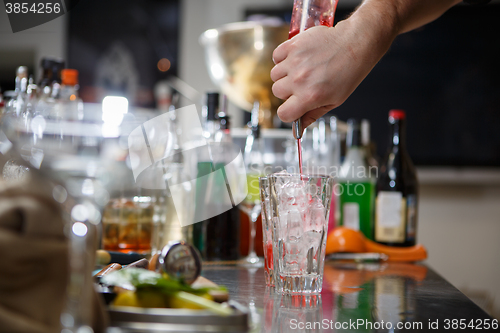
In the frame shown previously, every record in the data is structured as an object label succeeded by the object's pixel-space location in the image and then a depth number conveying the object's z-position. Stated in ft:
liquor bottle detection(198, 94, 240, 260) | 3.00
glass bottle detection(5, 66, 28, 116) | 2.69
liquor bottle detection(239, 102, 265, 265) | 3.26
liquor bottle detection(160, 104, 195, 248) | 2.99
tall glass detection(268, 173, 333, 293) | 1.95
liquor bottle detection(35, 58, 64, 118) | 2.86
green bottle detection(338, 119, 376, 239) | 4.02
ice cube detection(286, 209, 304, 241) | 1.95
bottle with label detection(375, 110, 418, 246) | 3.59
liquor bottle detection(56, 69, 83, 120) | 3.04
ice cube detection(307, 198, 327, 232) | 1.97
